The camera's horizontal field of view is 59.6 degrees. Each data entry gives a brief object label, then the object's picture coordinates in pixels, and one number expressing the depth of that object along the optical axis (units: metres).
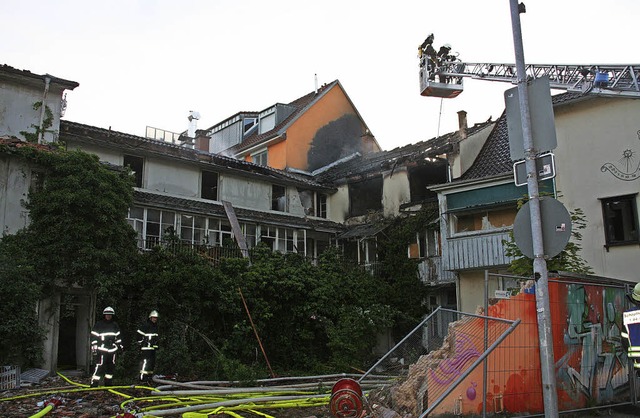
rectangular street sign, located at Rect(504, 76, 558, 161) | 6.85
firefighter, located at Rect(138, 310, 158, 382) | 14.40
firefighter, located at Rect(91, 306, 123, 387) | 13.57
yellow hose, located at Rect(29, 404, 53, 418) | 9.64
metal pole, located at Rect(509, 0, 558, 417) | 6.26
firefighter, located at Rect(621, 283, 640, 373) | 7.26
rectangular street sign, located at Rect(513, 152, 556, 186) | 6.71
